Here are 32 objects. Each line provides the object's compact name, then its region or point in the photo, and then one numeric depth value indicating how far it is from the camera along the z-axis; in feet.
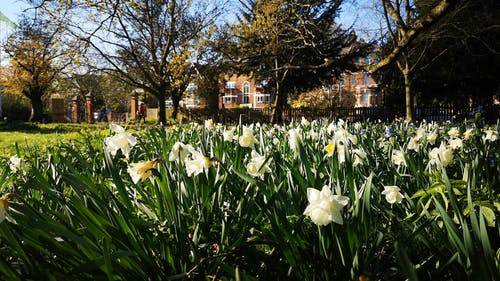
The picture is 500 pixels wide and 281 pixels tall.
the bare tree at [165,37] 52.85
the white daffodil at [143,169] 4.08
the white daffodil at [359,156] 5.11
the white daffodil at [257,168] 4.63
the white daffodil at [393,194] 3.99
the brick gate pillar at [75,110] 94.28
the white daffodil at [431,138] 7.85
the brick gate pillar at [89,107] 92.22
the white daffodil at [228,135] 7.75
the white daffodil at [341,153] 5.52
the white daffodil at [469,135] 8.70
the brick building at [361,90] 113.09
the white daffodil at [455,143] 6.77
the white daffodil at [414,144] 7.03
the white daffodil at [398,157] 5.75
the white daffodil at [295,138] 5.04
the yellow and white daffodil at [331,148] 4.96
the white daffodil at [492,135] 8.24
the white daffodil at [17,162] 6.70
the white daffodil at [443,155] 5.24
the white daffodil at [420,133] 8.29
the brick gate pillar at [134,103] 100.73
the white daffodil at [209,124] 11.13
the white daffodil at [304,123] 12.80
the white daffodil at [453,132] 8.83
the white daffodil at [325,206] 2.94
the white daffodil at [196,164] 4.36
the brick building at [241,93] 213.66
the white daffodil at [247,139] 5.74
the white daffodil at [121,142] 5.06
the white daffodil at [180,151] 4.68
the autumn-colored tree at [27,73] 68.85
